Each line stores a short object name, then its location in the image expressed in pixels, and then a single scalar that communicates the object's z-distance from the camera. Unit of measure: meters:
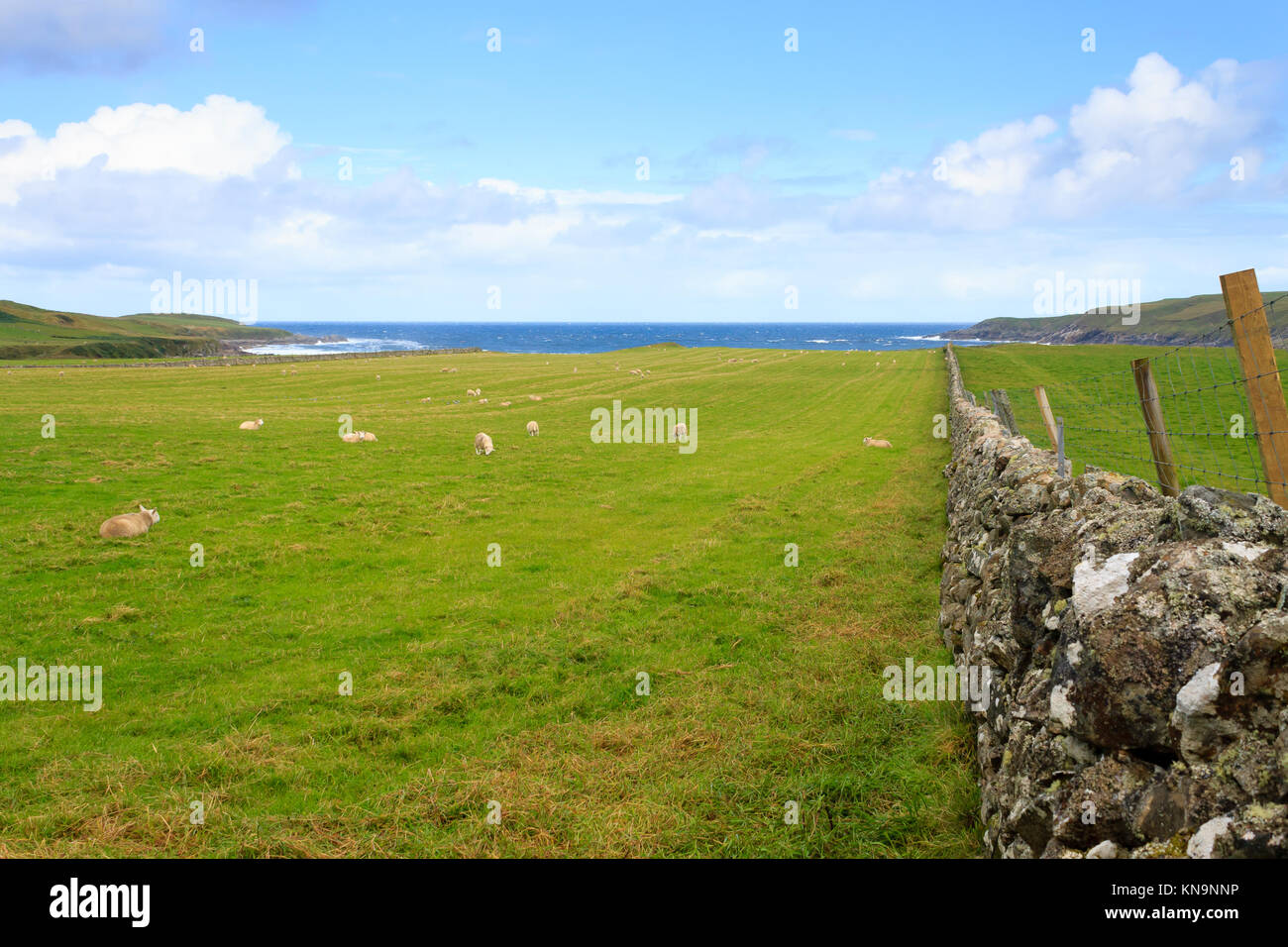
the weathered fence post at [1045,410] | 12.70
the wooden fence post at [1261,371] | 5.47
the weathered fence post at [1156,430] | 7.77
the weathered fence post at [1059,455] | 7.89
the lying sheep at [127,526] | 13.78
